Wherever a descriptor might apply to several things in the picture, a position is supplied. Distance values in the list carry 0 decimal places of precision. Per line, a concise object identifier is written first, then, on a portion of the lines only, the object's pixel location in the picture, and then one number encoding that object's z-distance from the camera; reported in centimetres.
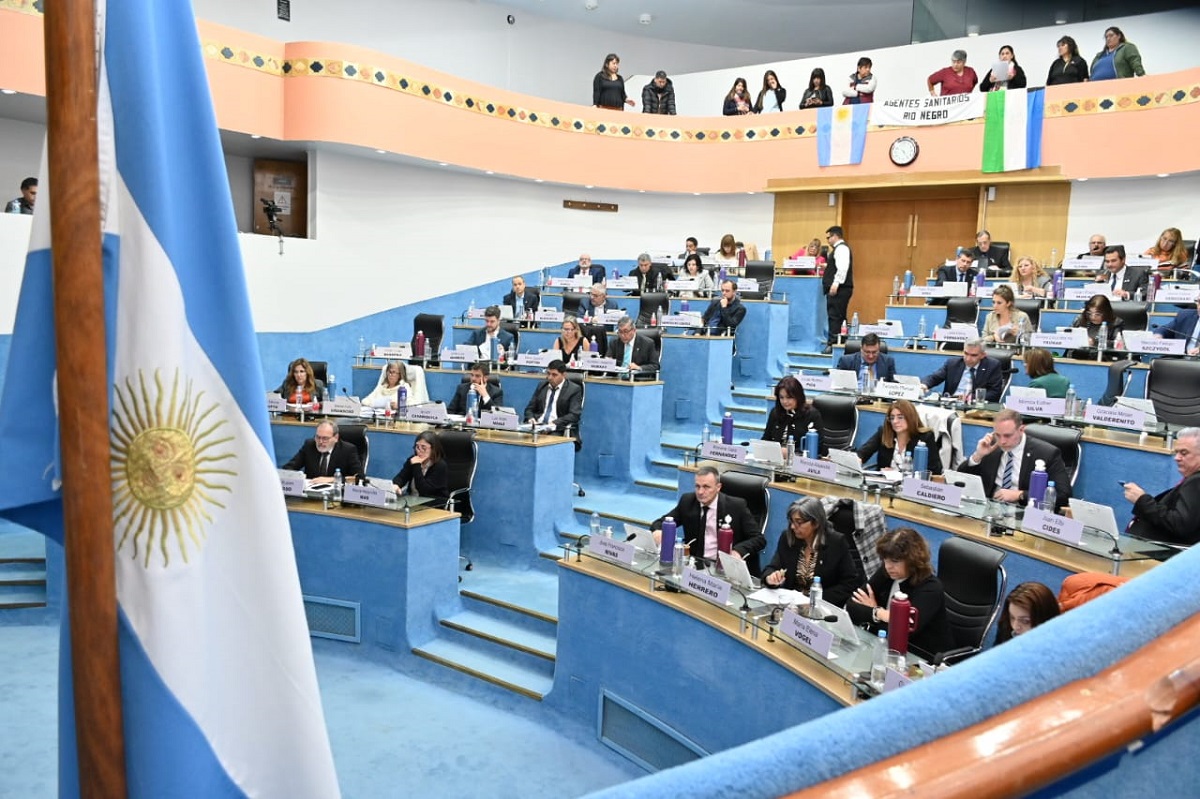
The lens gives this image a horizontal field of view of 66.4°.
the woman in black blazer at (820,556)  437
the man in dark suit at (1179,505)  416
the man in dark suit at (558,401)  746
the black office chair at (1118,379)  646
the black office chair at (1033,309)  816
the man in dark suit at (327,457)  651
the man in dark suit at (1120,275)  845
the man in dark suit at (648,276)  1105
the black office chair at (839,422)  656
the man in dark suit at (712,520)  499
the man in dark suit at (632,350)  805
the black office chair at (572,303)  1058
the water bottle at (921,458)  534
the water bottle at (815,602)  360
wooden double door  1255
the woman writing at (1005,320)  740
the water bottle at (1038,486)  431
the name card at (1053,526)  393
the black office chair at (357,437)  683
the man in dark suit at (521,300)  1073
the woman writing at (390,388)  782
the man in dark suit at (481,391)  748
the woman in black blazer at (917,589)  366
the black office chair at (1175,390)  593
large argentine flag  110
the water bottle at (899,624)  311
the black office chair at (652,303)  1023
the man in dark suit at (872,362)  715
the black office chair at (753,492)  527
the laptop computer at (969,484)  461
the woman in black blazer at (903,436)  557
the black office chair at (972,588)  368
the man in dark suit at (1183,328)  723
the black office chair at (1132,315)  747
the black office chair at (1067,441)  524
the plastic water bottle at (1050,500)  435
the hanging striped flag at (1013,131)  1112
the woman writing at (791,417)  634
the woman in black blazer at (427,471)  639
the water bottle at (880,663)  309
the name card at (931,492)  460
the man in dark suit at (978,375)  657
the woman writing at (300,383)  767
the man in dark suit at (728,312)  942
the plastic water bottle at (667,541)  445
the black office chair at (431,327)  1041
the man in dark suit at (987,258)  1020
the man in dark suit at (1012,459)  496
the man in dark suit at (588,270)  1167
